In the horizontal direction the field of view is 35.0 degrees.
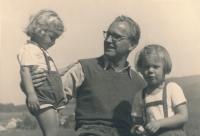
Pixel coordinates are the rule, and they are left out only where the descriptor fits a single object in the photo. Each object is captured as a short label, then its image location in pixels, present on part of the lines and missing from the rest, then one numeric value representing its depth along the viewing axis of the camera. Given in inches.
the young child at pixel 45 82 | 88.4
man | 92.7
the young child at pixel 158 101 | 86.5
